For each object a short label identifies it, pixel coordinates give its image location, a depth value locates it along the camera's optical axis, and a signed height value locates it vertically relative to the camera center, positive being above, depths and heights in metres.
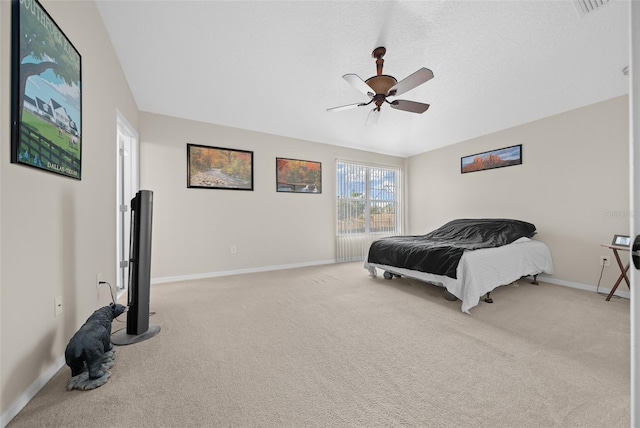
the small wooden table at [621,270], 2.70 -0.62
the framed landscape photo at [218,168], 3.88 +0.80
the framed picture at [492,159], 4.00 +0.95
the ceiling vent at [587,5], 1.97 +1.65
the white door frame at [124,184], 3.13 +0.46
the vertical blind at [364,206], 5.27 +0.24
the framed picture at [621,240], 2.76 -0.29
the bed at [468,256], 2.65 -0.49
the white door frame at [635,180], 0.70 +0.09
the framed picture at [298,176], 4.58 +0.78
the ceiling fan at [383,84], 2.27 +1.25
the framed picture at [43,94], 1.26 +0.73
